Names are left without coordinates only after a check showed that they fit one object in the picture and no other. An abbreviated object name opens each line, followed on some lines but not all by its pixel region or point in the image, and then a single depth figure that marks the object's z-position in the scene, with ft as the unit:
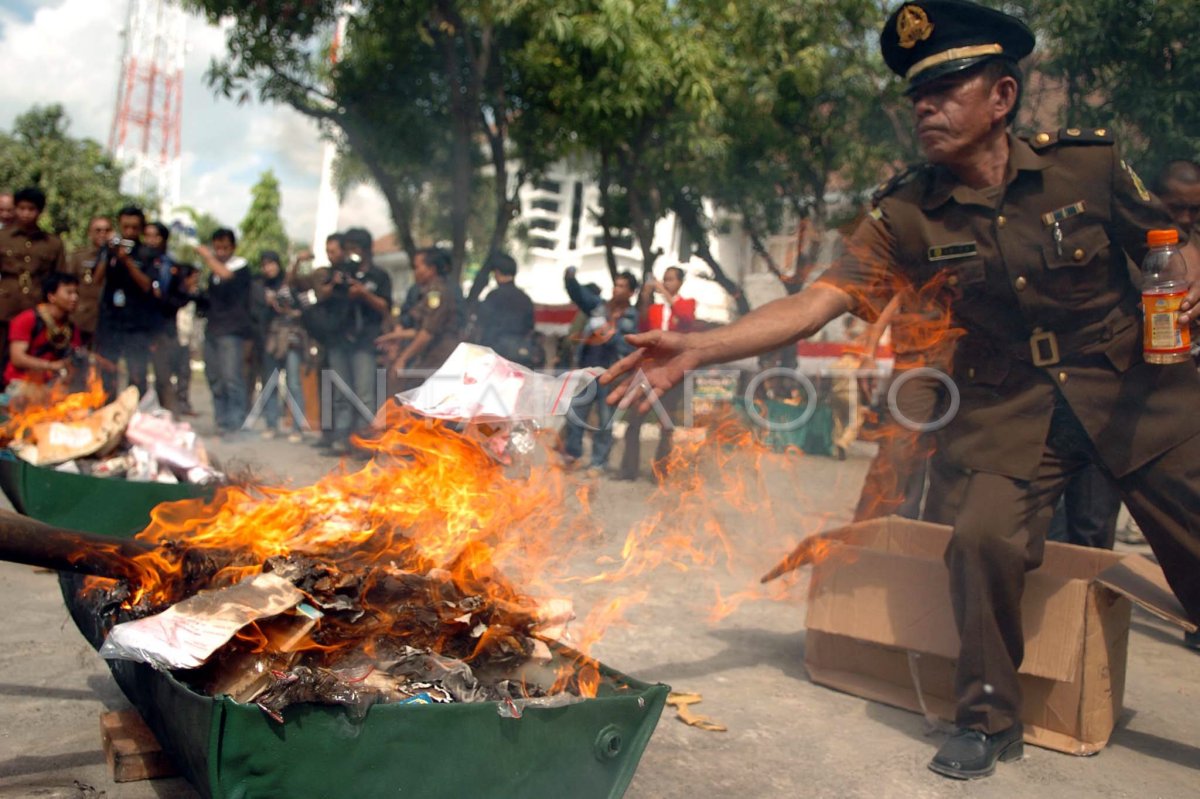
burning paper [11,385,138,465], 18.33
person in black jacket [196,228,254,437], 34.55
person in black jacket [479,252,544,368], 31.45
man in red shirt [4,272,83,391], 24.73
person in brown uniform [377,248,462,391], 30.40
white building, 67.31
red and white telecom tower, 184.14
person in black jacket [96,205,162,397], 29.37
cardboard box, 11.65
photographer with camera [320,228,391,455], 32.24
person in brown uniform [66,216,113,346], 28.60
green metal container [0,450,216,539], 16.30
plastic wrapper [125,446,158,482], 18.90
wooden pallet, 9.70
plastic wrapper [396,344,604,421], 9.87
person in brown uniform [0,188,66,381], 27.71
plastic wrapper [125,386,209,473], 18.98
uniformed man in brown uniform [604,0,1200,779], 10.84
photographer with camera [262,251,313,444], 39.68
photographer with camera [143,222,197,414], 29.91
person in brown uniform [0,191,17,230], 28.17
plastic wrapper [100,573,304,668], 7.89
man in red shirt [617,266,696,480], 30.40
